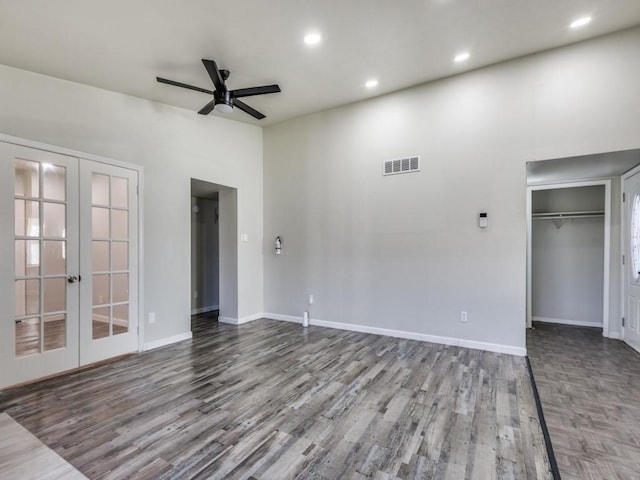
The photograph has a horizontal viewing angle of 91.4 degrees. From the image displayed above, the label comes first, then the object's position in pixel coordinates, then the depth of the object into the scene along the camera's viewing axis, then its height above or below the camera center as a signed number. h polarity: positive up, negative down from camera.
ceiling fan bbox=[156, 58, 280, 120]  3.35 +1.66
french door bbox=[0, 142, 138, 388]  3.08 -0.25
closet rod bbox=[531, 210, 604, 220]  5.13 +0.40
